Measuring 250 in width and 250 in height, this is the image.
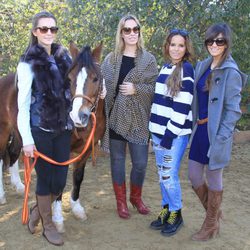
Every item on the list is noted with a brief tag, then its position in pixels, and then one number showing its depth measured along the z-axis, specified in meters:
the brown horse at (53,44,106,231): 2.85
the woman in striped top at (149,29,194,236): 3.02
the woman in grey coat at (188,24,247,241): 2.86
